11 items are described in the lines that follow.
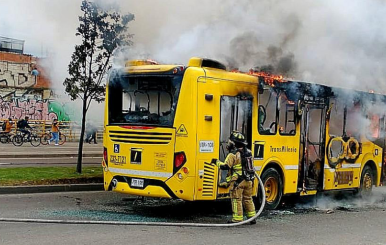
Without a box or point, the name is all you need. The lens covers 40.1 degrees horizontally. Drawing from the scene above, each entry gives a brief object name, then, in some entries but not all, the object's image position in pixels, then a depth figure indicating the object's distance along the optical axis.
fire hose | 7.96
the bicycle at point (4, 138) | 26.14
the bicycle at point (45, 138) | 26.64
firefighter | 8.50
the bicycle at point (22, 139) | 25.36
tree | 13.09
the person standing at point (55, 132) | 26.14
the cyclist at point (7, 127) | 26.14
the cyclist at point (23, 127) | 25.94
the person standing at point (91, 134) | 29.55
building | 33.34
